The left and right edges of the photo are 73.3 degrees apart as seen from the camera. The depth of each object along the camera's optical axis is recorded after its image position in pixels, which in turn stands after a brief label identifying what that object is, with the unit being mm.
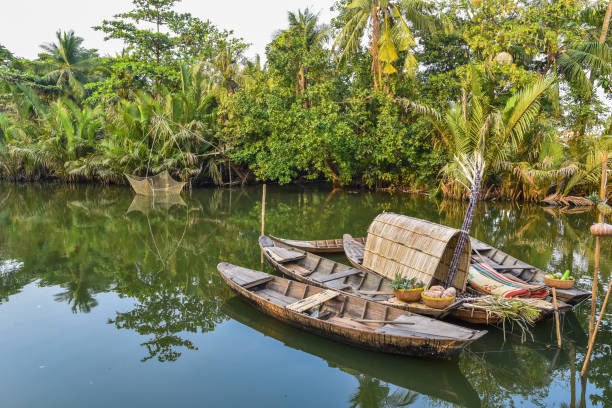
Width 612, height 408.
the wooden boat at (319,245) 9266
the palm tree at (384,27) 17344
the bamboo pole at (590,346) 3953
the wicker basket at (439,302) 5133
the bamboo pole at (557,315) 4879
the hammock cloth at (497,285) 5582
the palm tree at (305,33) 20491
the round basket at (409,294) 5430
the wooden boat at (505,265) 5406
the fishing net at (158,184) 18609
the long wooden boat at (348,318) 4434
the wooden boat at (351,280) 5262
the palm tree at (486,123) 14523
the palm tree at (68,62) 28016
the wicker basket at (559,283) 5336
